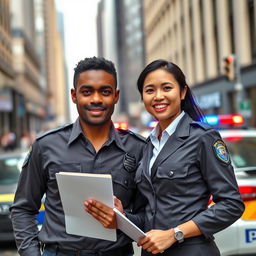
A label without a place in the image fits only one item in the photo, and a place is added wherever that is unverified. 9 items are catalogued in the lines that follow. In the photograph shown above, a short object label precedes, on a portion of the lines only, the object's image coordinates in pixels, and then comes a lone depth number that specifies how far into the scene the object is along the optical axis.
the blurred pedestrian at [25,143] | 27.96
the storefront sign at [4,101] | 36.05
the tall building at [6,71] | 38.52
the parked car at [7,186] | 6.89
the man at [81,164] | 2.45
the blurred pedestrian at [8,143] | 28.61
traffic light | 16.72
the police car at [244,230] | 4.24
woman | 2.21
